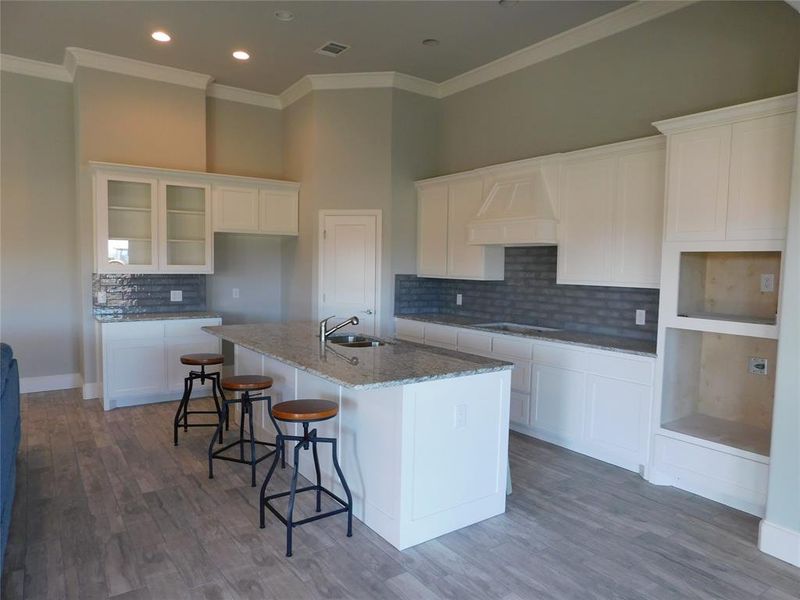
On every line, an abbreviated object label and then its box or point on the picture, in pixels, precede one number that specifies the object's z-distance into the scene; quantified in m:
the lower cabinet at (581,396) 3.70
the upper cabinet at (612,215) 3.81
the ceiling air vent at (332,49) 4.93
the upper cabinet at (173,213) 5.27
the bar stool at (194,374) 4.25
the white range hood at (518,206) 4.48
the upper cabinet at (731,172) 2.95
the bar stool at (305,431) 2.74
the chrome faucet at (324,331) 3.75
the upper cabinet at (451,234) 5.28
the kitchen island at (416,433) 2.71
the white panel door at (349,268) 5.87
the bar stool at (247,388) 3.50
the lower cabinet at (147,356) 5.09
